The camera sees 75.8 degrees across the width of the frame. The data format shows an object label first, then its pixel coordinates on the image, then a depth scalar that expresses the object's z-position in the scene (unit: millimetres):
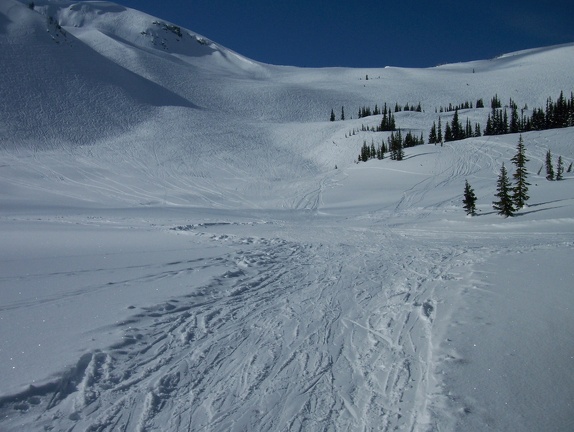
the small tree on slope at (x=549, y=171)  28484
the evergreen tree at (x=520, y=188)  18078
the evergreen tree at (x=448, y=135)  60219
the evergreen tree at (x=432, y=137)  56794
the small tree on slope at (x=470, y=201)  18292
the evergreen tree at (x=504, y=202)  17031
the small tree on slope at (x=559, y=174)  27812
